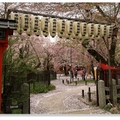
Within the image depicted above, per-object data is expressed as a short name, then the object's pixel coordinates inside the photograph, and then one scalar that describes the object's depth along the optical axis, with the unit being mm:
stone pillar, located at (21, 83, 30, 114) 3768
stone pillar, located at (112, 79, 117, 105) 4299
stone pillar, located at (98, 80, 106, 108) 4281
